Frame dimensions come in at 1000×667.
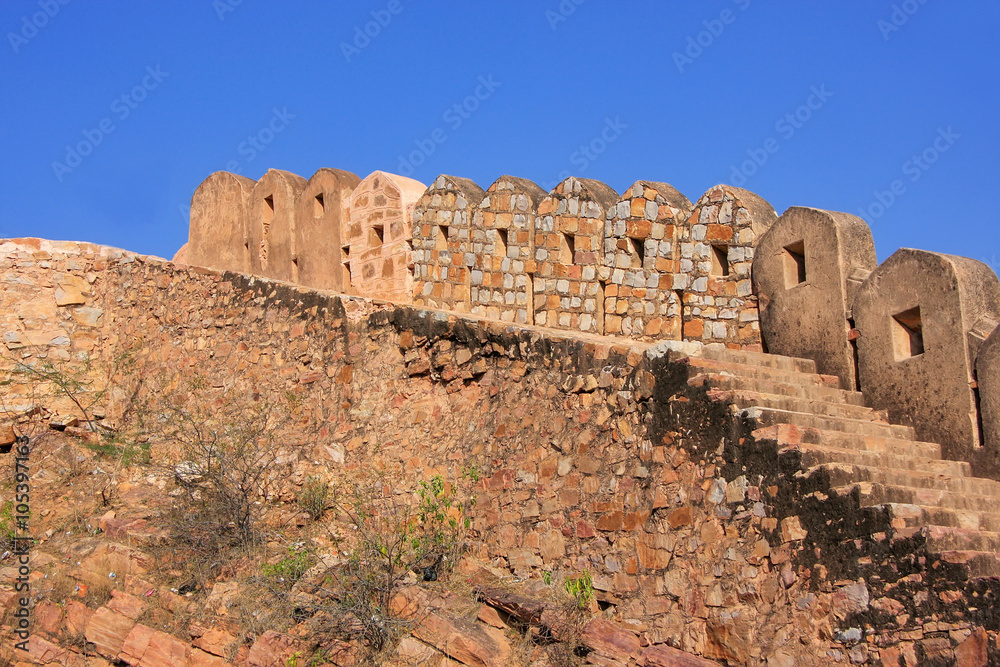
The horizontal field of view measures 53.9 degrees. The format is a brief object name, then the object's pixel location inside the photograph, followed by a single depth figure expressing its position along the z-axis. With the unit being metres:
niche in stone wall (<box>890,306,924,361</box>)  6.62
